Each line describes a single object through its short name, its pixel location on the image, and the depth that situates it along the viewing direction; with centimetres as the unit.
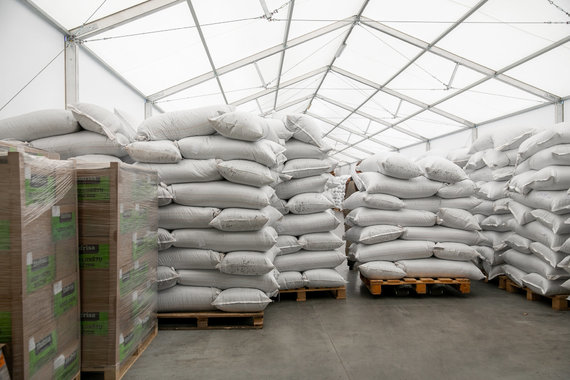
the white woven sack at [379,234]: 387
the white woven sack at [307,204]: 377
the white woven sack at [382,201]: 394
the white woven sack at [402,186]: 395
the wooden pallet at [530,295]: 341
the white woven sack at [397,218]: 397
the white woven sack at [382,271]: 379
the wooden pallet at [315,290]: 375
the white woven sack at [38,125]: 271
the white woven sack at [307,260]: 372
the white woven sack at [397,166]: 388
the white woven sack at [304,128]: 374
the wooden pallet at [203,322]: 291
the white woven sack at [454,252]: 387
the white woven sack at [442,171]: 393
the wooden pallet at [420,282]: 379
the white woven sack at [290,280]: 368
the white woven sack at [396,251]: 384
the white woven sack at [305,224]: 377
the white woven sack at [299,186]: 386
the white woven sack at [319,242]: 375
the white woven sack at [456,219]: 394
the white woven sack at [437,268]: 383
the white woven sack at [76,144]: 276
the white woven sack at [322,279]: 372
